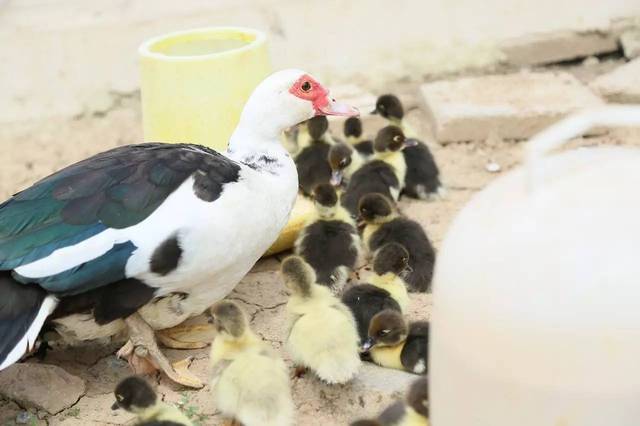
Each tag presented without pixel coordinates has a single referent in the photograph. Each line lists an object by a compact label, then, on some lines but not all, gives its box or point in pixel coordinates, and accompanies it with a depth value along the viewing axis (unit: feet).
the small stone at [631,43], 17.12
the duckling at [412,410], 7.06
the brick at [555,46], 17.24
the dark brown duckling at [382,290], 9.75
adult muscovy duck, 8.40
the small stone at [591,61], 17.38
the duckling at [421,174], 13.23
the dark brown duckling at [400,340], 9.00
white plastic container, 4.89
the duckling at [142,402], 7.97
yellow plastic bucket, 11.56
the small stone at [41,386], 9.39
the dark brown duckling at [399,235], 10.87
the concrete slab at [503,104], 14.90
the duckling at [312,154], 12.92
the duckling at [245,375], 8.06
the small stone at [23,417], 9.21
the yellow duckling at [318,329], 8.68
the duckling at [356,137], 13.99
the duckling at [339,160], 12.61
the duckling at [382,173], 12.45
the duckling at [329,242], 10.86
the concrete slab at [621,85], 15.47
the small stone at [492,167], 14.21
